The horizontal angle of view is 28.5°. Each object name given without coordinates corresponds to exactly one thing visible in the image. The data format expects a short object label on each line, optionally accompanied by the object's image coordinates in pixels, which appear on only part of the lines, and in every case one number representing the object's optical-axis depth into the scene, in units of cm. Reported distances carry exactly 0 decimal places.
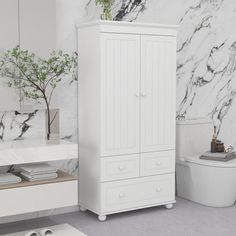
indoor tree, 371
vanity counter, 336
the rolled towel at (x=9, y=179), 339
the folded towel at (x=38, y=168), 351
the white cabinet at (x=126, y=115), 382
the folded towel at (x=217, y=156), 432
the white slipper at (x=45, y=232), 348
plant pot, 386
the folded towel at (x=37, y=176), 350
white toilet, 425
